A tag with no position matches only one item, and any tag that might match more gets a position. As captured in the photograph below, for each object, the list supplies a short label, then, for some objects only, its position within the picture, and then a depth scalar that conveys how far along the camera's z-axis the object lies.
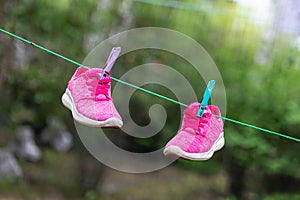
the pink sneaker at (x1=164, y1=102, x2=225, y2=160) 2.15
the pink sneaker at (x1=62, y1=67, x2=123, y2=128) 2.11
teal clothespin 2.19
